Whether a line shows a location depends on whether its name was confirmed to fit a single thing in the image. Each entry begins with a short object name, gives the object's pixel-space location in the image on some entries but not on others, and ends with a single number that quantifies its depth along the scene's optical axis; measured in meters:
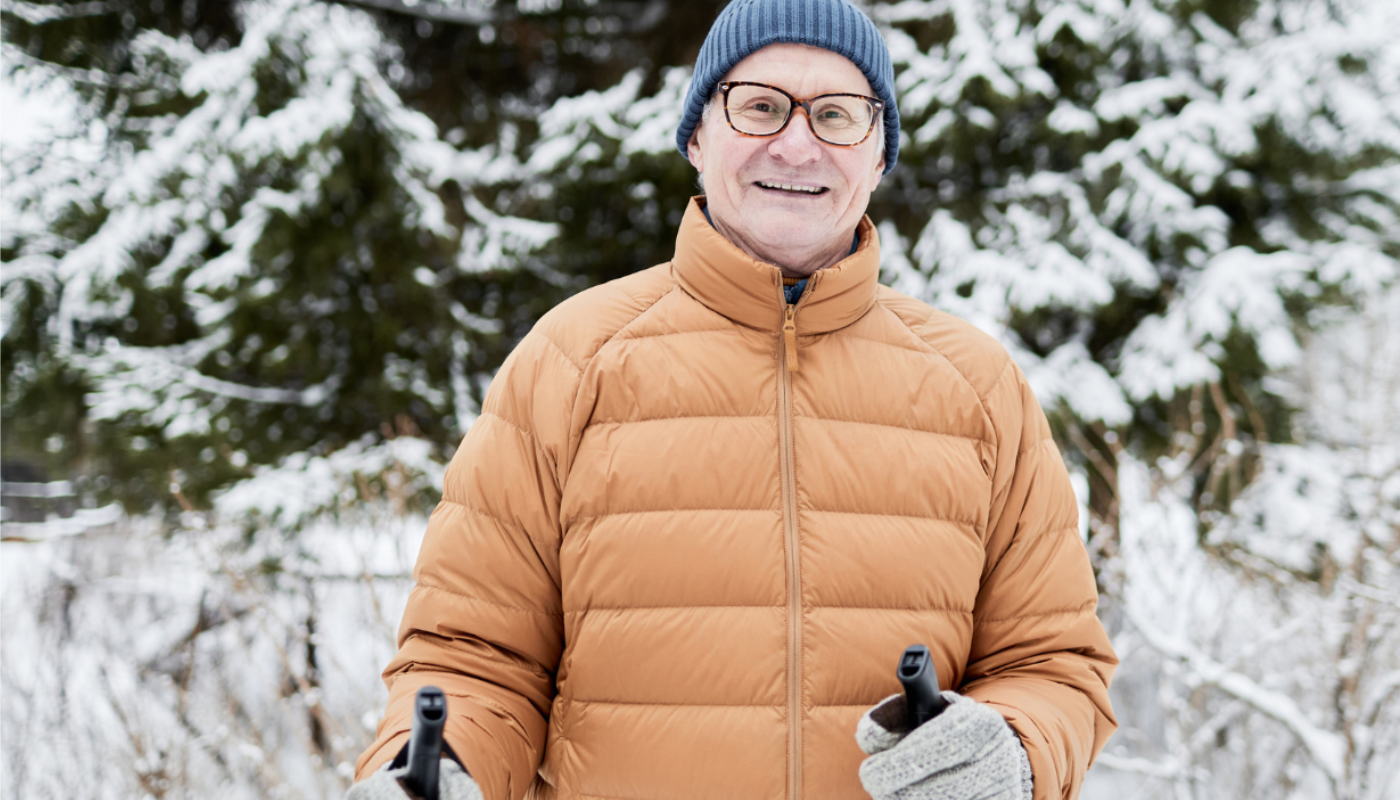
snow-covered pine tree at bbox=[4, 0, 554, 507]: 4.20
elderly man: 1.17
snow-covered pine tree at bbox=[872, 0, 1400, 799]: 4.02
